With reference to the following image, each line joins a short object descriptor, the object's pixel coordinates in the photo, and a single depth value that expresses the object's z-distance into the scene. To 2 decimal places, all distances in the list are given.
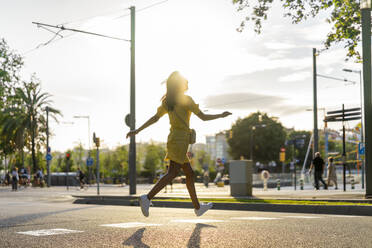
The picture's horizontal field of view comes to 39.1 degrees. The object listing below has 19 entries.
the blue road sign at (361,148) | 25.48
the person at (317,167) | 23.73
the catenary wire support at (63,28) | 20.33
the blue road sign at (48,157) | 43.16
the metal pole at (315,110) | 30.88
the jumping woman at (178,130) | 6.31
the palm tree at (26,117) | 47.69
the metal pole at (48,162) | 44.84
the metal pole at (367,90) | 13.34
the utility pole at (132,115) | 20.80
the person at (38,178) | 46.15
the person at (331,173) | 27.33
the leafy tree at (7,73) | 37.38
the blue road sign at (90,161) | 34.50
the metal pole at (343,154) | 19.46
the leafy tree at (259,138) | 83.12
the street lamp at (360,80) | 44.69
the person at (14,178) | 36.73
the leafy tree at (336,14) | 15.60
